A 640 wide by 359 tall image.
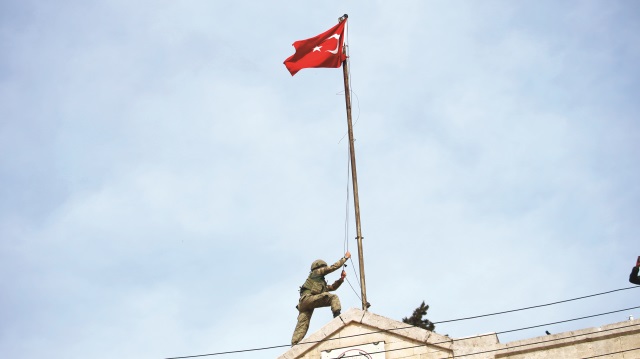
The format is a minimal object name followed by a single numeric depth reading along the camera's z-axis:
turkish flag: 25.48
